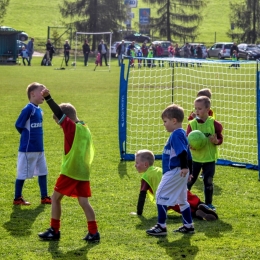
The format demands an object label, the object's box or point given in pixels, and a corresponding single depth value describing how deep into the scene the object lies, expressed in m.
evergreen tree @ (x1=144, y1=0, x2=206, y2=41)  78.12
